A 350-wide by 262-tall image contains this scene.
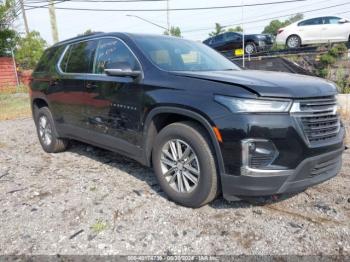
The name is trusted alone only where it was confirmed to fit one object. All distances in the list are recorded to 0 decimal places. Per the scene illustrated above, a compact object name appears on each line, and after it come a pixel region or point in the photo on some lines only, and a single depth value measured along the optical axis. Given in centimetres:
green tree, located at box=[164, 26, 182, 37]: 8096
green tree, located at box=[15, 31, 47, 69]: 2514
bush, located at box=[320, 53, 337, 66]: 1498
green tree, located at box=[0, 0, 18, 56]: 2275
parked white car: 1653
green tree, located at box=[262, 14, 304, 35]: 8535
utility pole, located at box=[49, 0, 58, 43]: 1786
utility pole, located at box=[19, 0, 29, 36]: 3028
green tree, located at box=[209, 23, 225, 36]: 6299
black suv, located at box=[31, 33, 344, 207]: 292
